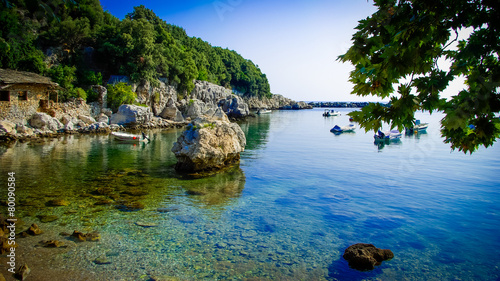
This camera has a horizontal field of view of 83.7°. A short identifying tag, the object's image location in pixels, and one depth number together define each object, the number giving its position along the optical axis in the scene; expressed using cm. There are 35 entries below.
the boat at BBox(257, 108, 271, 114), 12730
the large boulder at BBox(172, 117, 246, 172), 2081
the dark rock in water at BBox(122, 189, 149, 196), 1588
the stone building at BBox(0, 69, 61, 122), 3600
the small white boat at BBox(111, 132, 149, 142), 3691
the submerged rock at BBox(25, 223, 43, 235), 1038
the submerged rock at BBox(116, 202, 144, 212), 1348
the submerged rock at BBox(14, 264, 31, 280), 778
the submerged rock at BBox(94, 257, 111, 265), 885
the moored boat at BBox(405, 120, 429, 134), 5544
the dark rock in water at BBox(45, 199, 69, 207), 1349
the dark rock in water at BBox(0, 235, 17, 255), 902
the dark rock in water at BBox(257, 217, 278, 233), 1212
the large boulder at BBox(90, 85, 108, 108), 5077
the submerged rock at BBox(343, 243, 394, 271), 927
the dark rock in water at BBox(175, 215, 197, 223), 1246
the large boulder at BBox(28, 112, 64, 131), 3878
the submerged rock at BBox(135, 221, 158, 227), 1178
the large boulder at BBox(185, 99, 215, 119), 7200
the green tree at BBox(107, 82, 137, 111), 5291
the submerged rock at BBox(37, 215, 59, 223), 1170
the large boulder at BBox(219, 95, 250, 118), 9156
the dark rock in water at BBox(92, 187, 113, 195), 1572
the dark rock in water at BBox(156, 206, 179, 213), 1349
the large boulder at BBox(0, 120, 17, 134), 3344
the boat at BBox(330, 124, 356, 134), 5666
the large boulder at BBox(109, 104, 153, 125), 5053
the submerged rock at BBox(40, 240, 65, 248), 960
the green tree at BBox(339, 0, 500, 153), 440
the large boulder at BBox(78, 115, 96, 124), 4606
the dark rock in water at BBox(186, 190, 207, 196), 1641
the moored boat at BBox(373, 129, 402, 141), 4356
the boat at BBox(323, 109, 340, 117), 10778
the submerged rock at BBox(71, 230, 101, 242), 1019
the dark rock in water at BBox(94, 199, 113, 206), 1405
